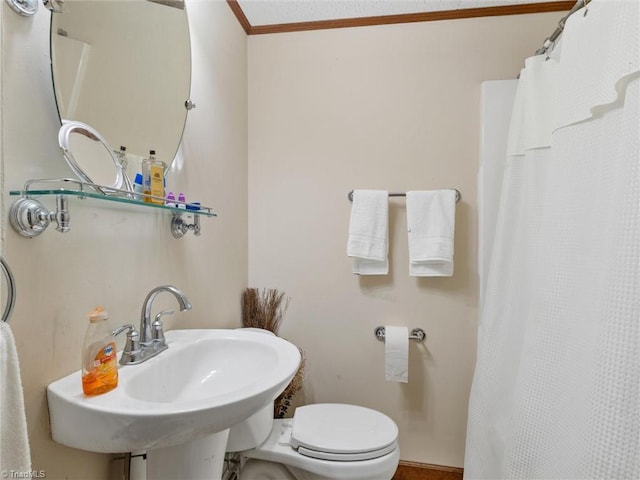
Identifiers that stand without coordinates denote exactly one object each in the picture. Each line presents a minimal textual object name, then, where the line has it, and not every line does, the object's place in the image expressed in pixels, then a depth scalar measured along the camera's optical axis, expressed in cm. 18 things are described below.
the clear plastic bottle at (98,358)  63
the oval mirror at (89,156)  70
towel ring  50
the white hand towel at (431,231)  152
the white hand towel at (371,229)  157
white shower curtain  71
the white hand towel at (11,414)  43
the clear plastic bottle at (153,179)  89
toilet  115
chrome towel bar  158
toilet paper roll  155
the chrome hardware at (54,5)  66
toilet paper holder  162
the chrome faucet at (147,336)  79
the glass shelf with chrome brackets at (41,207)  59
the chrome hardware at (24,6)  61
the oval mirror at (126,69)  72
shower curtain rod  100
